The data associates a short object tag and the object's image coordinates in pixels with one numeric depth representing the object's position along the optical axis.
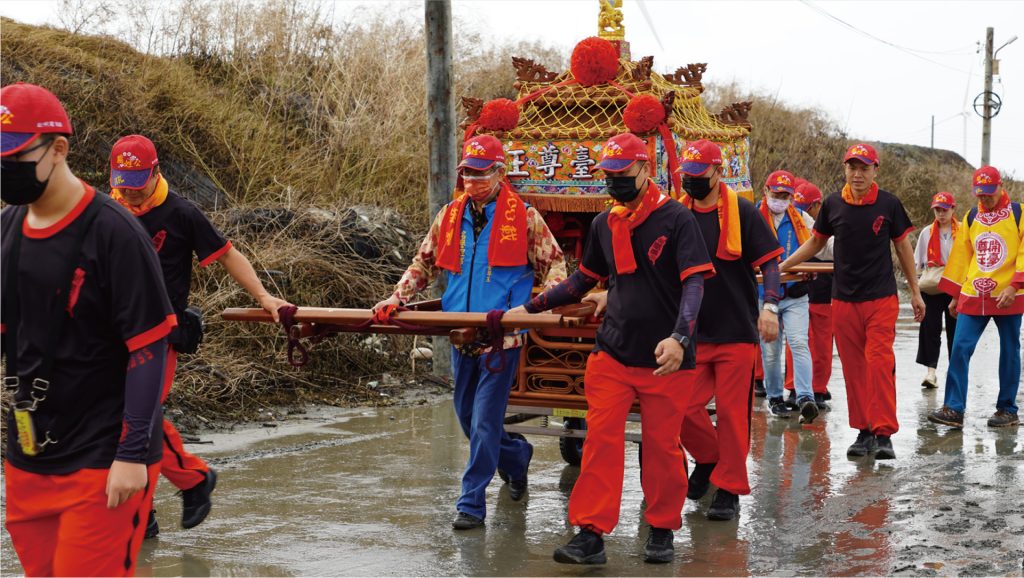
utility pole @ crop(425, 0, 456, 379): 10.42
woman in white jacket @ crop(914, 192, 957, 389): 10.91
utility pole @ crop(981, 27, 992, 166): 32.31
